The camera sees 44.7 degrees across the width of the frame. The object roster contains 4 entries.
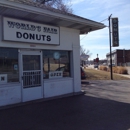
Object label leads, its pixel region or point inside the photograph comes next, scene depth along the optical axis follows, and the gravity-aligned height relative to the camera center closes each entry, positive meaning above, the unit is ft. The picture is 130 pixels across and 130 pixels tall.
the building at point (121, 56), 201.11 +9.75
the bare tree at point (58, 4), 64.99 +25.50
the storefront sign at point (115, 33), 59.84 +11.68
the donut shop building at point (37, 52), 21.14 +2.08
